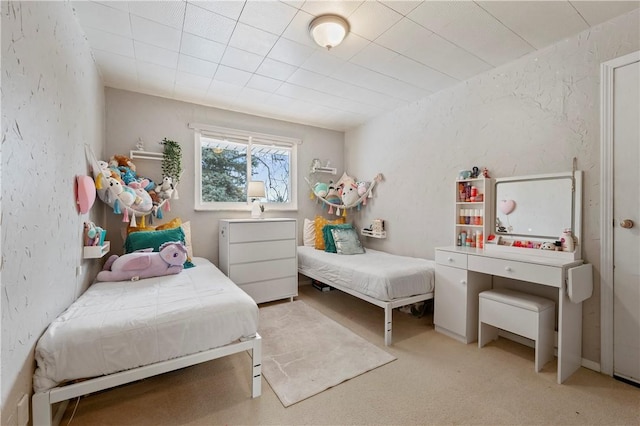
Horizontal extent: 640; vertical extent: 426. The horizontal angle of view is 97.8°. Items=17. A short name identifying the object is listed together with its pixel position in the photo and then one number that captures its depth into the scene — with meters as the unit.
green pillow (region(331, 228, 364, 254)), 3.54
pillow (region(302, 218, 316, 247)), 4.05
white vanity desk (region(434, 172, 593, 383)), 1.91
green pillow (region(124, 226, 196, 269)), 2.62
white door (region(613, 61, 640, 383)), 1.83
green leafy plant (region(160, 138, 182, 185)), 3.21
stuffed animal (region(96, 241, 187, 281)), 2.26
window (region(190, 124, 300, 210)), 3.56
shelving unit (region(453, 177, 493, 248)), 2.65
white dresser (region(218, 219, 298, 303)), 3.16
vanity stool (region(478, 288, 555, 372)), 2.01
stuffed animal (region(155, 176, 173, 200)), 3.10
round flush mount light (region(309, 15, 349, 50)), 1.90
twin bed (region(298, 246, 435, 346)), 2.44
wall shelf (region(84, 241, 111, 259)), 2.07
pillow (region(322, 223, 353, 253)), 3.62
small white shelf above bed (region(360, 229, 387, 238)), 3.81
